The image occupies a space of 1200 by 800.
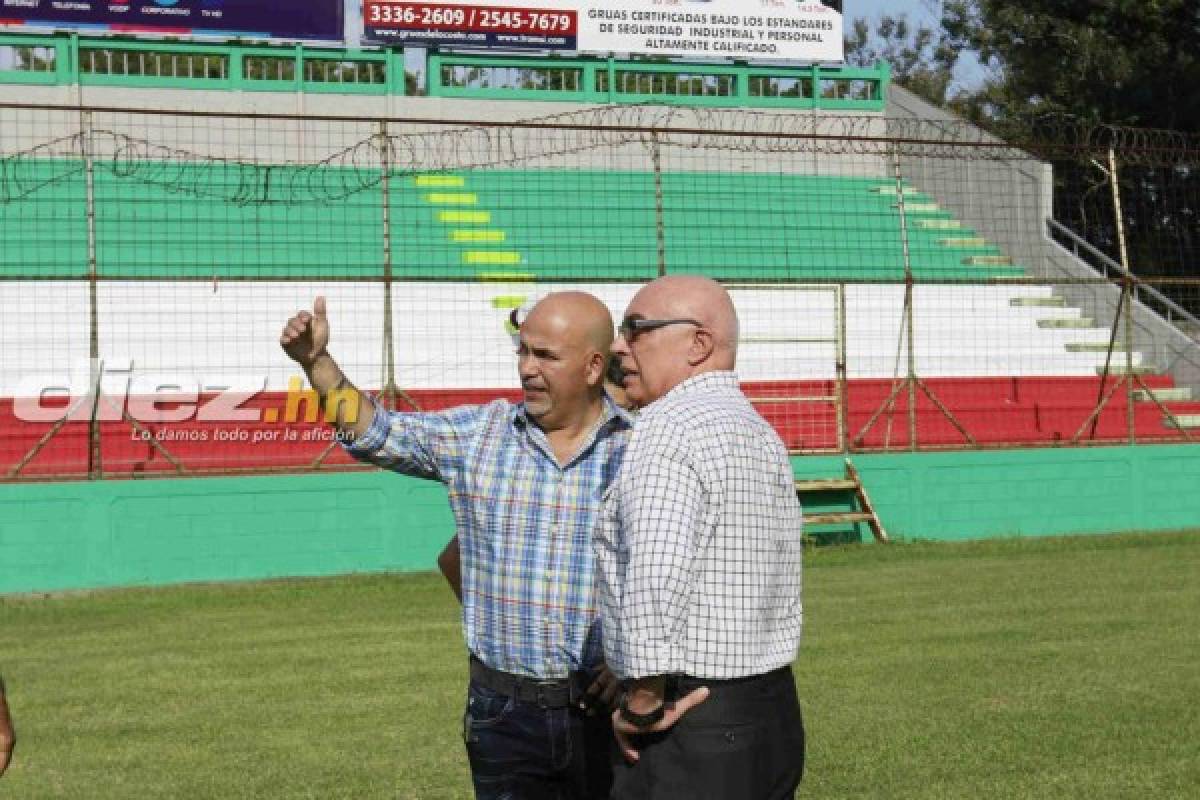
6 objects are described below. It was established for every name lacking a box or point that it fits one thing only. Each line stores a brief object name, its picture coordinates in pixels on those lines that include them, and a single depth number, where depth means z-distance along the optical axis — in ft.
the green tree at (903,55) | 219.82
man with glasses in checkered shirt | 14.29
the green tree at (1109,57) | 113.19
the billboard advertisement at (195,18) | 84.94
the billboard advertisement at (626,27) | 90.43
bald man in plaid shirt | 16.76
